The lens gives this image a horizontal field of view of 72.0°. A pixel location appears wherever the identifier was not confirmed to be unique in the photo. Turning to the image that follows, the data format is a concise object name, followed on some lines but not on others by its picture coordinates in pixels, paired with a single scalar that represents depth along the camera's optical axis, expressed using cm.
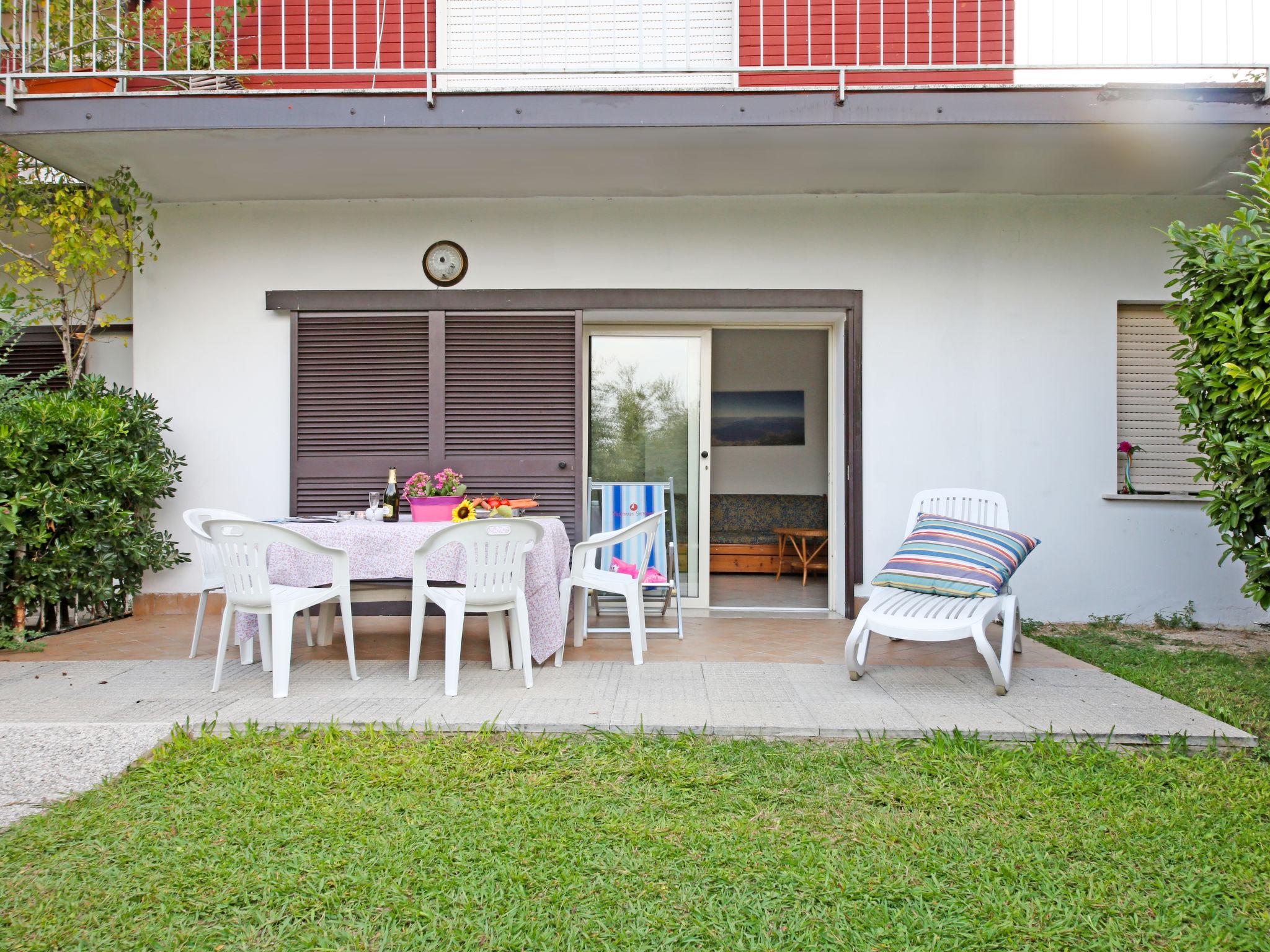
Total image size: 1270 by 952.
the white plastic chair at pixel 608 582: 434
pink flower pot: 458
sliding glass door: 630
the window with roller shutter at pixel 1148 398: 593
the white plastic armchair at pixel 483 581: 367
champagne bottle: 461
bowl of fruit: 448
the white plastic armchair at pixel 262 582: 358
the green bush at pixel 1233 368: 369
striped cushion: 414
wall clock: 596
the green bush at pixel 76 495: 473
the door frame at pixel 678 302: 583
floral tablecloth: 410
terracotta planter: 568
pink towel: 516
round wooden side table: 854
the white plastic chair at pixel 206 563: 436
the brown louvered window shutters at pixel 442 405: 596
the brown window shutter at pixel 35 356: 634
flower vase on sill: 588
